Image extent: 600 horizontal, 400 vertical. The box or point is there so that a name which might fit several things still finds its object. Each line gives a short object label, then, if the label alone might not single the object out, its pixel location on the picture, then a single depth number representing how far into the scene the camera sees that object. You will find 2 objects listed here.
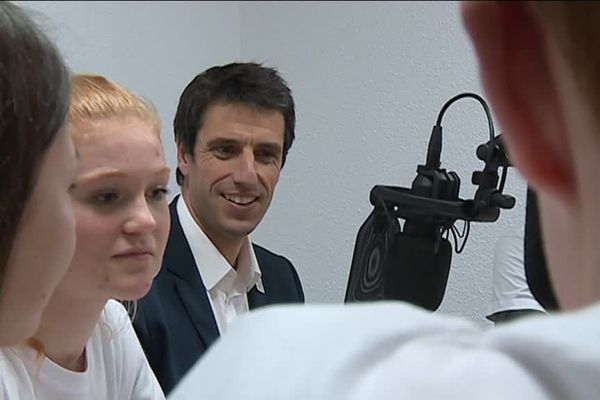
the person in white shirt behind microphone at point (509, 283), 0.66
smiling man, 1.27
